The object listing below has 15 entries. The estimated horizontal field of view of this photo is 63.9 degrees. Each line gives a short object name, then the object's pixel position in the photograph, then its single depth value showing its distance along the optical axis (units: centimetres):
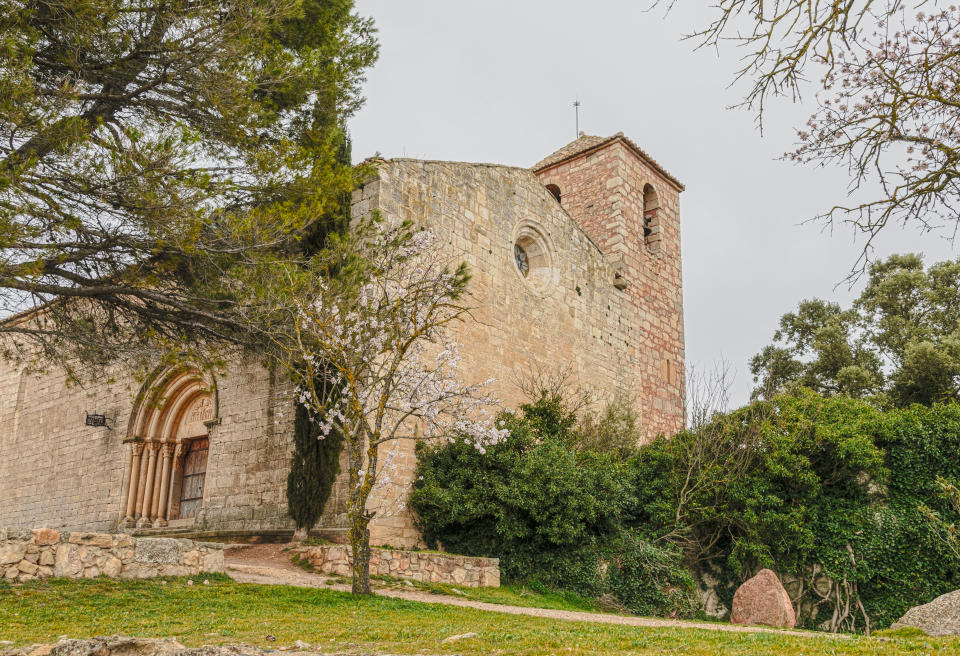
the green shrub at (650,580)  1206
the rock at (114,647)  469
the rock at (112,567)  877
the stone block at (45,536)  849
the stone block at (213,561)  962
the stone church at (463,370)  1343
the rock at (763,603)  1107
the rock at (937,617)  785
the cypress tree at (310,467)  1208
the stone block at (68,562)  849
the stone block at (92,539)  874
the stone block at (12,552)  819
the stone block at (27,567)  826
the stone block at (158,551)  912
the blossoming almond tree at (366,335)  955
